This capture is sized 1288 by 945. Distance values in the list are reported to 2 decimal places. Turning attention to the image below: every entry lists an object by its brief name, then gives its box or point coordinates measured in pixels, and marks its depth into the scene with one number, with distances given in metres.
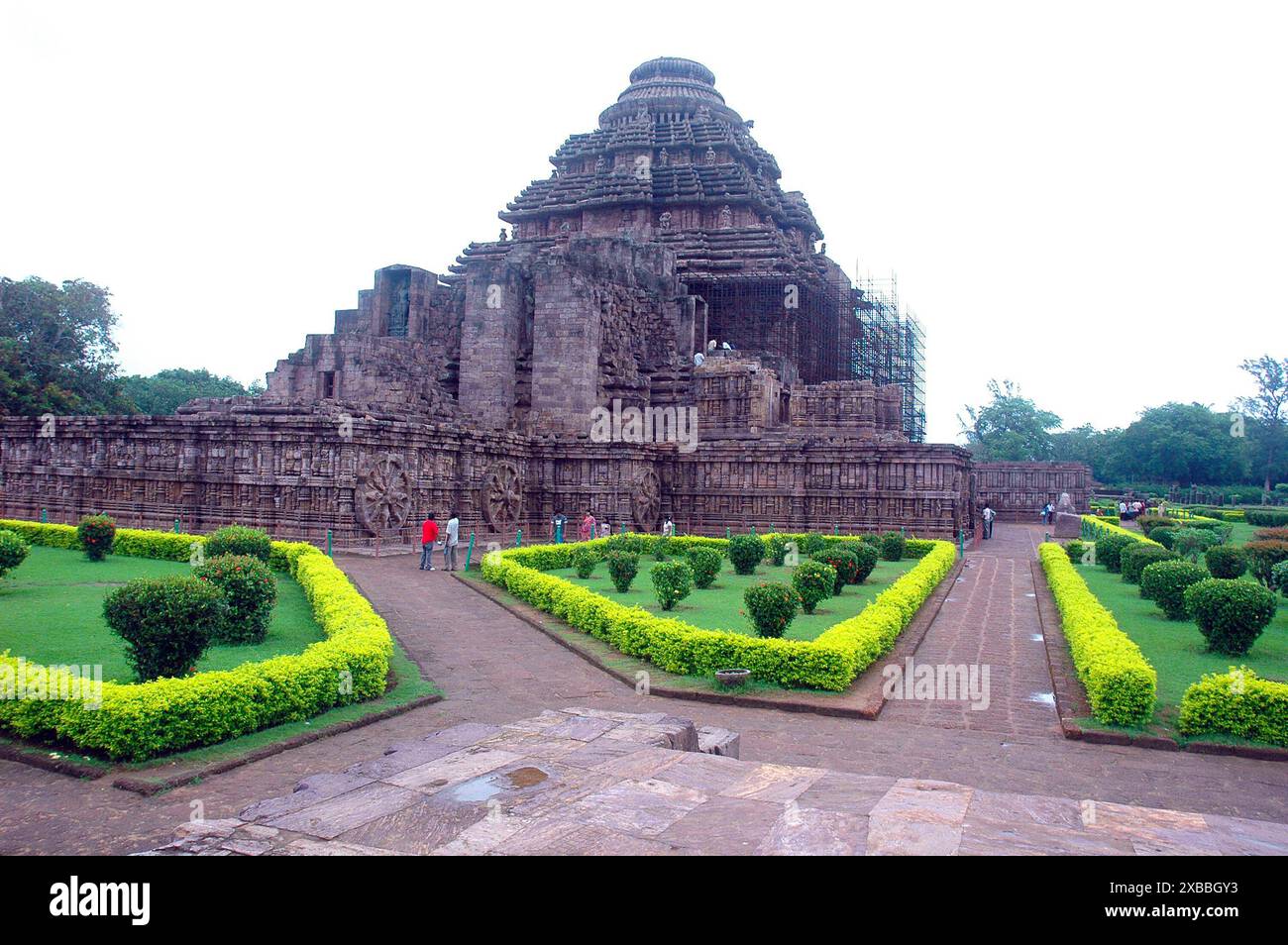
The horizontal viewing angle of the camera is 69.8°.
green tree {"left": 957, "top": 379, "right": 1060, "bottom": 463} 76.50
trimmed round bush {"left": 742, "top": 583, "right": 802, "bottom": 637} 10.98
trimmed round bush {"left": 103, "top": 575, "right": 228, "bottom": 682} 8.03
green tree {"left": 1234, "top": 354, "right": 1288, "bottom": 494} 65.81
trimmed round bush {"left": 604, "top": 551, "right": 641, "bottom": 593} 15.77
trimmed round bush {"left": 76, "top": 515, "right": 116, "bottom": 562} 17.81
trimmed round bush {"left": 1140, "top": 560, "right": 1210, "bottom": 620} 14.07
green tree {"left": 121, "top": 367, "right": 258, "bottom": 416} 61.20
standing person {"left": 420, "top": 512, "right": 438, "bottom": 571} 17.94
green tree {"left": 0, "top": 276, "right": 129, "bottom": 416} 39.78
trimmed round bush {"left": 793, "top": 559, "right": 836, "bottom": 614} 13.76
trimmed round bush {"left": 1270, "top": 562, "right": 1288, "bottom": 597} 15.12
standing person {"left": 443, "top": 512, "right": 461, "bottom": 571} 18.47
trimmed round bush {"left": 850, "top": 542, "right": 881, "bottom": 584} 18.19
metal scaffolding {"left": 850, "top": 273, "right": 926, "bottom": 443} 45.91
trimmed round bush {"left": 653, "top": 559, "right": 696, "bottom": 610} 13.69
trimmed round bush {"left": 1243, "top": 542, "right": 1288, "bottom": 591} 16.33
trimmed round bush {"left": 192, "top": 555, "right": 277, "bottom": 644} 10.48
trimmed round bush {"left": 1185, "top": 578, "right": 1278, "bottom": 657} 10.86
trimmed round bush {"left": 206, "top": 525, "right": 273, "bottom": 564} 15.95
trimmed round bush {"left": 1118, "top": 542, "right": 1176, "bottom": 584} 18.41
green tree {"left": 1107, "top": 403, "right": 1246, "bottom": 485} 61.91
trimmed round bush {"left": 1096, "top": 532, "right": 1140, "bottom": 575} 21.97
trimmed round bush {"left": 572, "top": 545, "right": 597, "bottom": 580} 17.95
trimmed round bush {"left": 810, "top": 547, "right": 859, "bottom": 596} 16.59
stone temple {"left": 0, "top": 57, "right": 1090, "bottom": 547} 22.09
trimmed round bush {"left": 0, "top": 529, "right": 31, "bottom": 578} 13.05
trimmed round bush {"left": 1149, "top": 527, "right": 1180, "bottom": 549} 25.09
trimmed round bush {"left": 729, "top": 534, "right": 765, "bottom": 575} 19.06
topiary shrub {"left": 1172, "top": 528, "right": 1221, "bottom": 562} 22.45
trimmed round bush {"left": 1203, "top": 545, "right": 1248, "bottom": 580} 16.98
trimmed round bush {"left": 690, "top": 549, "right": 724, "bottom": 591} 16.91
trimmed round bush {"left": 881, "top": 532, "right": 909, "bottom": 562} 23.91
